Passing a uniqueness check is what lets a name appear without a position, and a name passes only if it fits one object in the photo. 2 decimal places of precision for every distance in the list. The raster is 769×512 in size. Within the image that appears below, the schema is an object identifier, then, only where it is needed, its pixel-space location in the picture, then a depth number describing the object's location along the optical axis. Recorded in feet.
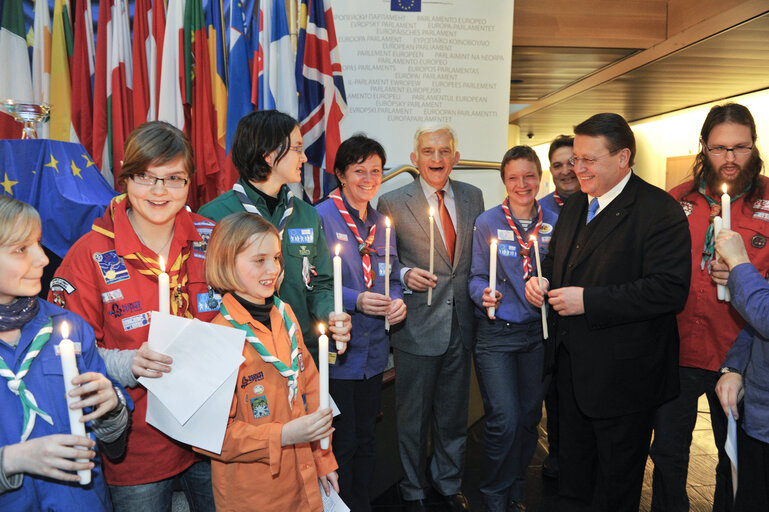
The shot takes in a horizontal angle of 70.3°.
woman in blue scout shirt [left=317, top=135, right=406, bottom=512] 8.74
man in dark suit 7.65
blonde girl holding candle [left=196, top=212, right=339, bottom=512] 5.77
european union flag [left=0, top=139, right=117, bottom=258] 8.23
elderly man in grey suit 10.41
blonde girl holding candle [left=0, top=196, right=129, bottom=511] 4.33
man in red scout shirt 8.14
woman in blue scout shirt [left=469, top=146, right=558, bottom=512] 9.86
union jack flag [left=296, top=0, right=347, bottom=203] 13.53
